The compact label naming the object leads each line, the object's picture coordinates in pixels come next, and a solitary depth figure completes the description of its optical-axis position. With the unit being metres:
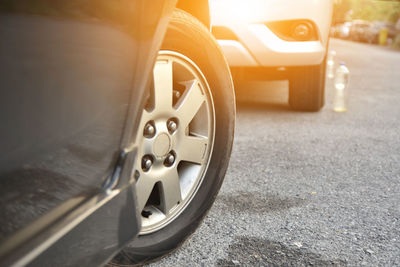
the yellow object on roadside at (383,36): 30.50
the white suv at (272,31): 4.34
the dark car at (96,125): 1.05
